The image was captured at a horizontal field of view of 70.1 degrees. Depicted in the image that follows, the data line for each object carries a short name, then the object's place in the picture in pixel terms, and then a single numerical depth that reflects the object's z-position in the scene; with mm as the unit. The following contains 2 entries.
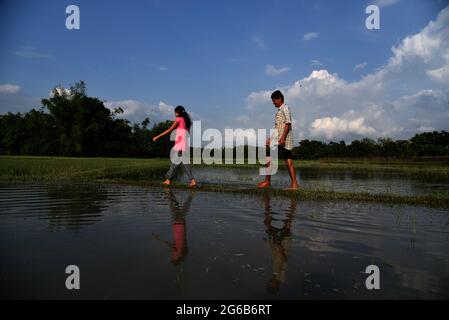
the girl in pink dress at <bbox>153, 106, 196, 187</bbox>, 10016
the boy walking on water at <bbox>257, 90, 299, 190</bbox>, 8750
